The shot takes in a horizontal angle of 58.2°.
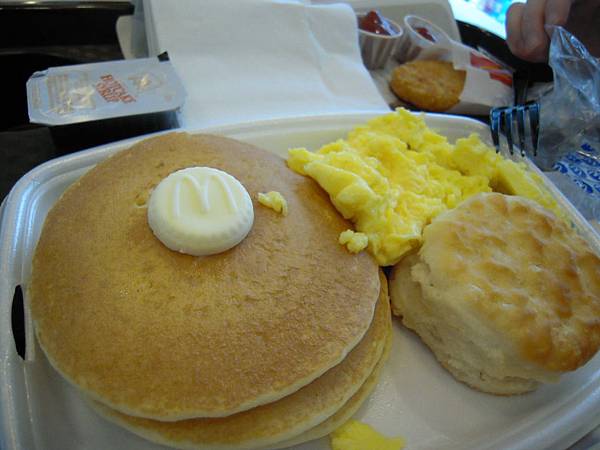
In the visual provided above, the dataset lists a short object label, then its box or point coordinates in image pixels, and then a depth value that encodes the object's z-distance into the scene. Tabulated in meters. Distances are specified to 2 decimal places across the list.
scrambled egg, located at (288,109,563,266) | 0.23
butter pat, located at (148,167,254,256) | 0.20
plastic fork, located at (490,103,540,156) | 0.31
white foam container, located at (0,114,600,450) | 0.19
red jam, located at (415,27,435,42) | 0.45
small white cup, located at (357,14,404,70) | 0.43
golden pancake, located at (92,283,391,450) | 0.18
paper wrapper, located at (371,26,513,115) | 0.41
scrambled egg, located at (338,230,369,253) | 0.22
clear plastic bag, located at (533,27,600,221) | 0.31
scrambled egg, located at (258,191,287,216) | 0.22
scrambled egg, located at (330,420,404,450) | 0.20
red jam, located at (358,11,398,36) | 0.43
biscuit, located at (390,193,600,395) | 0.20
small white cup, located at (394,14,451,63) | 0.44
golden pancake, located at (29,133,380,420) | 0.18
